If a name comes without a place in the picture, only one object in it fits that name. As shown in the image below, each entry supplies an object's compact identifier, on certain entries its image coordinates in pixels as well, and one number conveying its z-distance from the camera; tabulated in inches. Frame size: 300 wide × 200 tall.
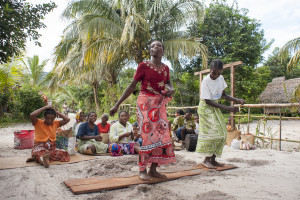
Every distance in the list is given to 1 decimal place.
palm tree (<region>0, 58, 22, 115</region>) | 423.3
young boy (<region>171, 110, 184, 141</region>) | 261.7
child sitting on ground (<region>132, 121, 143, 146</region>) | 205.4
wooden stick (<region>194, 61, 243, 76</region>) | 244.6
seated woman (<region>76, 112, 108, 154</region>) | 191.0
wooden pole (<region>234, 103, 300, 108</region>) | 196.0
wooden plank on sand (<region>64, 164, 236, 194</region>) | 99.7
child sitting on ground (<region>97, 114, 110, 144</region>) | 217.9
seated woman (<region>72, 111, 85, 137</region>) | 259.0
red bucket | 221.6
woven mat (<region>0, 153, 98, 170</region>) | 146.3
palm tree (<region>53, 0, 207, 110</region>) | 376.5
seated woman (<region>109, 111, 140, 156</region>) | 187.9
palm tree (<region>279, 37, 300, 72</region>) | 353.4
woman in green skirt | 135.4
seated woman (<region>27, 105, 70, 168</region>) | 153.7
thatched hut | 762.2
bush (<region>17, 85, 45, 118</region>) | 461.1
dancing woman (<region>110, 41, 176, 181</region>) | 111.5
